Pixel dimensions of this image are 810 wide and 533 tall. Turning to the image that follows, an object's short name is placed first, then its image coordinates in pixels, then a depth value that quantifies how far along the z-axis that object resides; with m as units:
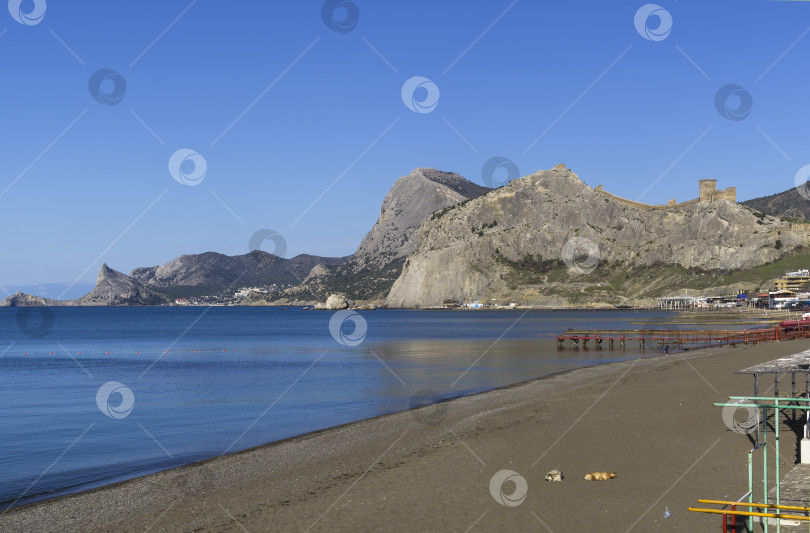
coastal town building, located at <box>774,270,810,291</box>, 194.25
